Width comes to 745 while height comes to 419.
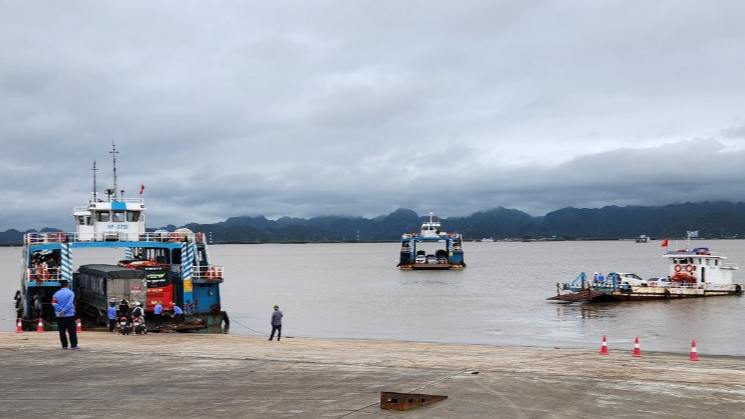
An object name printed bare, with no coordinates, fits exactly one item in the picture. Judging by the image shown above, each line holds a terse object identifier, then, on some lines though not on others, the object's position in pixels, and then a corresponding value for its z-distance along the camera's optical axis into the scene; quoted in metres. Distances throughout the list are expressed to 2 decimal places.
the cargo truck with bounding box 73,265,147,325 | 34.81
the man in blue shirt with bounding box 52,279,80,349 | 19.52
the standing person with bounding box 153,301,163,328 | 34.16
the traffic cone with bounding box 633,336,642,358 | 22.40
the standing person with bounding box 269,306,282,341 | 28.97
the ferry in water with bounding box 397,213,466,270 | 110.25
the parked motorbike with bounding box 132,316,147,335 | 29.16
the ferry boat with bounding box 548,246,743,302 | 57.31
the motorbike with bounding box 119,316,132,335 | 28.78
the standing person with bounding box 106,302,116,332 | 33.12
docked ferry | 36.66
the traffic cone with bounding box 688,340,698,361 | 21.92
